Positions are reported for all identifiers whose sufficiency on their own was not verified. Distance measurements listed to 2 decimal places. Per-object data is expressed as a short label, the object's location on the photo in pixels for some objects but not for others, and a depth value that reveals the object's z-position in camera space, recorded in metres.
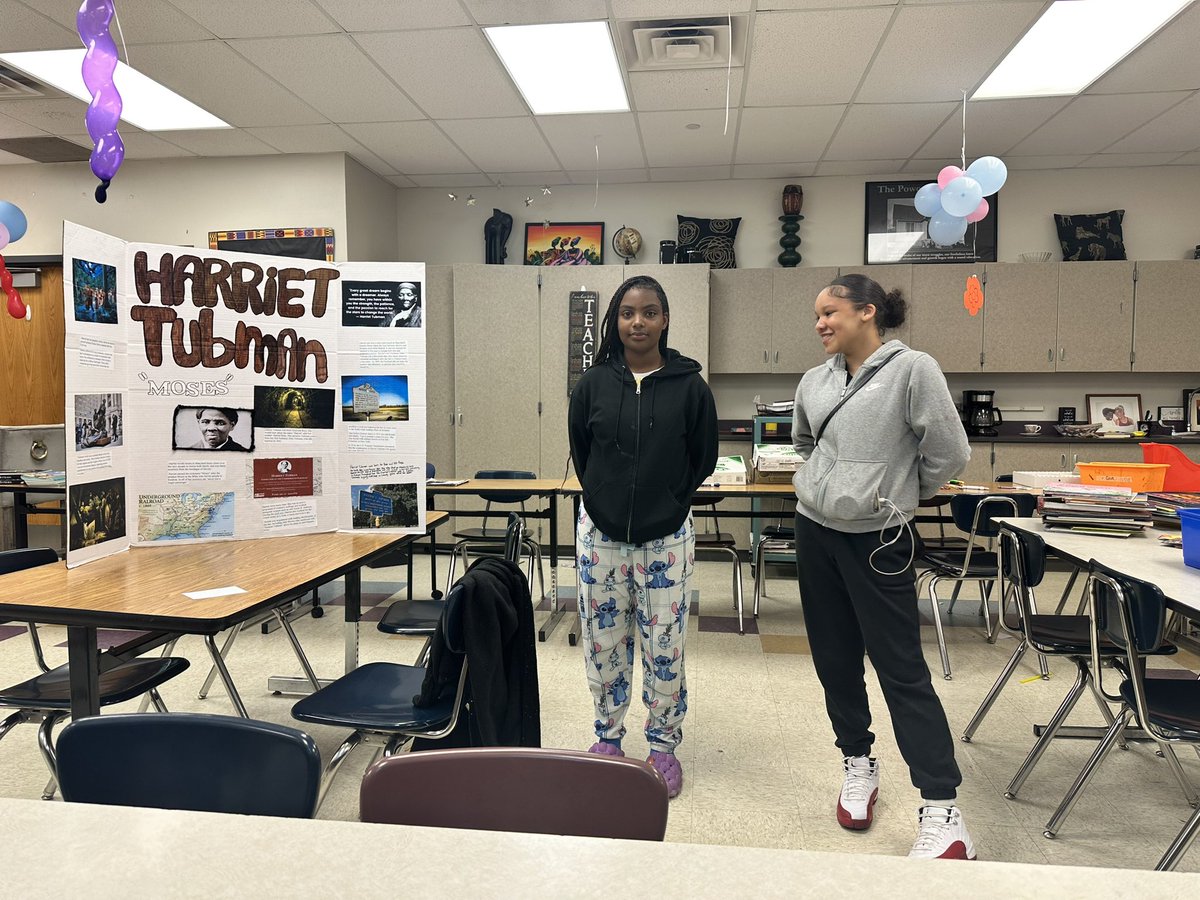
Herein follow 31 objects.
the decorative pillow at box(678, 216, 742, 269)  6.69
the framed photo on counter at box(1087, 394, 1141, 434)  6.41
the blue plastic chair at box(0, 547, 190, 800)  2.17
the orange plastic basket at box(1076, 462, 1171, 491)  3.23
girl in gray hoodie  2.02
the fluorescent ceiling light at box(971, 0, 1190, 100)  3.80
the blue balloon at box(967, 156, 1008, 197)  4.45
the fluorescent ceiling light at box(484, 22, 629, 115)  4.08
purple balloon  2.33
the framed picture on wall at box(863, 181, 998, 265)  6.48
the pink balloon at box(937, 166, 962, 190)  4.65
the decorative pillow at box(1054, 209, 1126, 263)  6.28
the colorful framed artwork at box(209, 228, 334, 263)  6.12
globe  6.71
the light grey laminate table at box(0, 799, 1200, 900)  0.79
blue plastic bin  2.23
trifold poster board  2.41
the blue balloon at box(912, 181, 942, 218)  4.84
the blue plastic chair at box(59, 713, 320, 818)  1.06
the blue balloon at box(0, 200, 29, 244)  5.12
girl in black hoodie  2.33
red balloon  5.04
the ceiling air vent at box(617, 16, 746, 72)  3.96
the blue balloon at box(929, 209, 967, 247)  4.94
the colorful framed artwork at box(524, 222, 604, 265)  6.91
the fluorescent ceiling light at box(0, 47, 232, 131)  4.40
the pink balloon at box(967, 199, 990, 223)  4.68
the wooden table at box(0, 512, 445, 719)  1.85
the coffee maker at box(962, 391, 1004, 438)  6.36
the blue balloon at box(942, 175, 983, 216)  4.43
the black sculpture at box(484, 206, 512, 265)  6.85
